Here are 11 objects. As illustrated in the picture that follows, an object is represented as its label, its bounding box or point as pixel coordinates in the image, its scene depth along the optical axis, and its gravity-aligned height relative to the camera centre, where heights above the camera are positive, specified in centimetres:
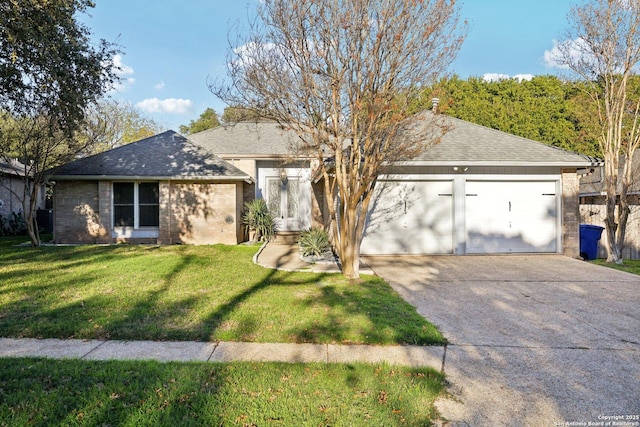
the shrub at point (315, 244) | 1016 -102
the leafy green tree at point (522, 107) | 2645 +751
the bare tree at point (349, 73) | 693 +275
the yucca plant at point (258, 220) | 1410 -48
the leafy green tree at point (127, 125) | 2931 +735
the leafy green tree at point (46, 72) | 795 +343
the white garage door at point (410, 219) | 1092 -36
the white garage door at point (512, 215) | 1107 -26
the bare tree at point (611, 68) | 984 +393
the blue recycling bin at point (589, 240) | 1118 -105
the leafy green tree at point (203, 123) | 3497 +844
